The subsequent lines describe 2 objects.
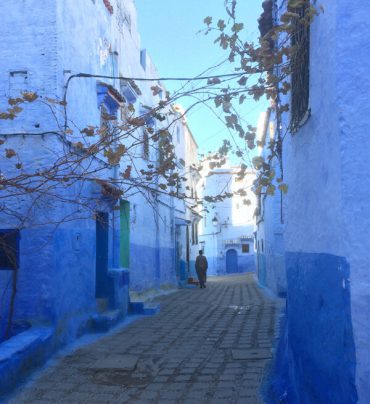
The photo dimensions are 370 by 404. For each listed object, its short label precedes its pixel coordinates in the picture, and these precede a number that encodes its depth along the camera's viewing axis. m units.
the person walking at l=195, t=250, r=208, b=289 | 21.41
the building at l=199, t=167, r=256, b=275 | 42.75
